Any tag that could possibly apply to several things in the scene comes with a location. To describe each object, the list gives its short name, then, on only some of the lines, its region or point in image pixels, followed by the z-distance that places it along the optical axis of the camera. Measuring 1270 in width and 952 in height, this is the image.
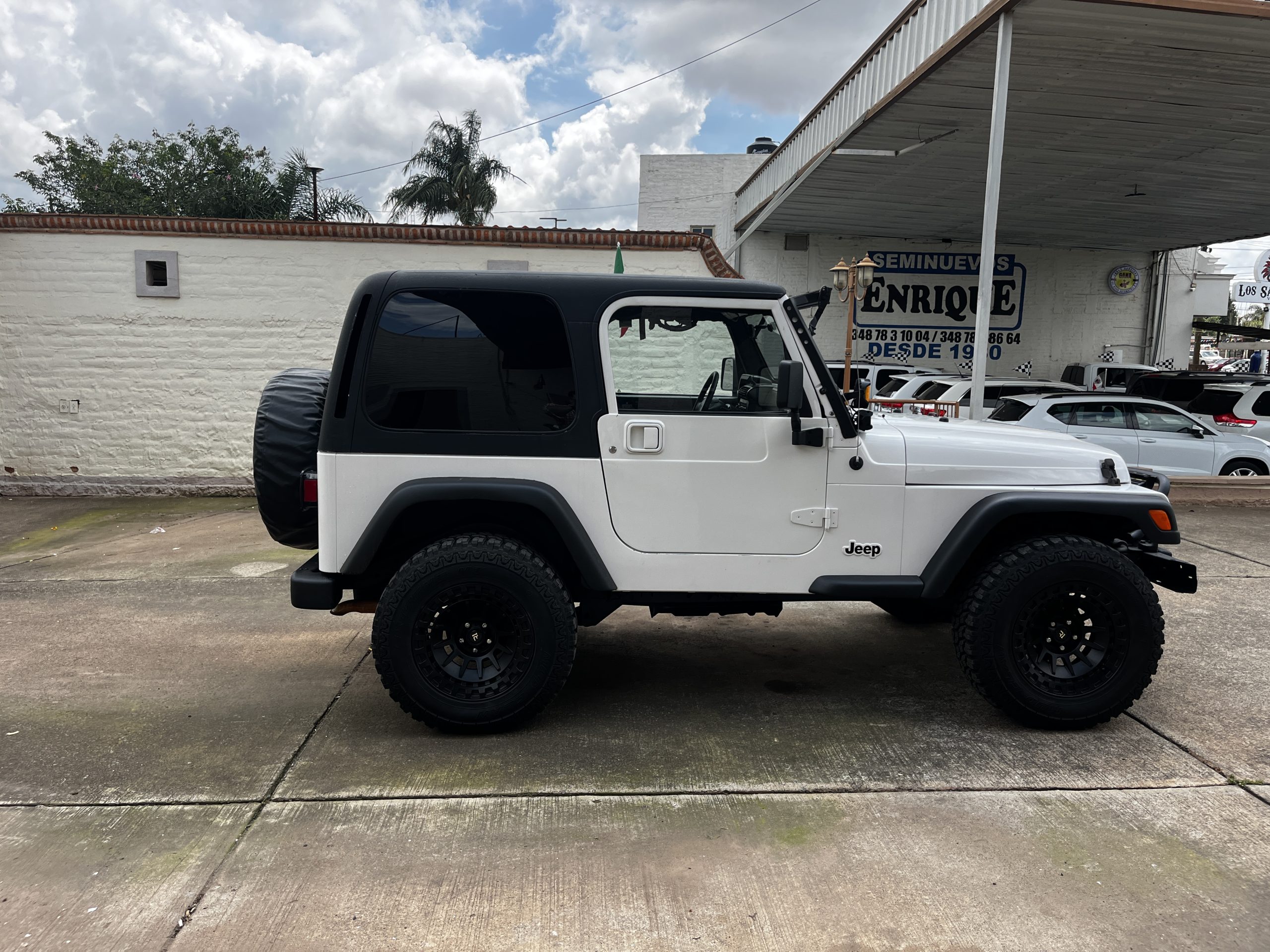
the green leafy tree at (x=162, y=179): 29.64
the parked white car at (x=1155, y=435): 10.18
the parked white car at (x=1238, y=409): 11.74
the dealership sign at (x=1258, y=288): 18.62
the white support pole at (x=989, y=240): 8.71
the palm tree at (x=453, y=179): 30.09
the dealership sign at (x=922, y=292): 19.94
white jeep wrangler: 3.65
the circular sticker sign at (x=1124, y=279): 20.52
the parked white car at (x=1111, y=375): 15.91
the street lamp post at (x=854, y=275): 14.41
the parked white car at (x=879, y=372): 15.44
